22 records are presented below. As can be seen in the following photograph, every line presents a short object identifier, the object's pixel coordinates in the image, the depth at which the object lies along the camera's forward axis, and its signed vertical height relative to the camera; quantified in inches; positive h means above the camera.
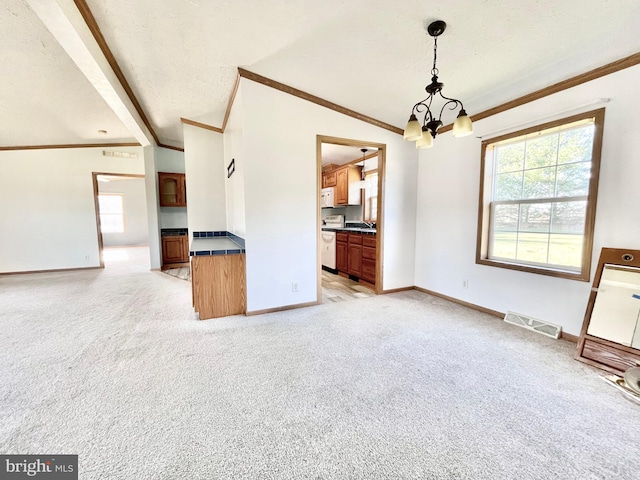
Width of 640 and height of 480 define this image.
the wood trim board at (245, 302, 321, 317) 116.4 -44.5
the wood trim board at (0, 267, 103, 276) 197.0 -43.9
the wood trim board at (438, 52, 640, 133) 78.2 +48.6
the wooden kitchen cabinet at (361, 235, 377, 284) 155.6 -26.3
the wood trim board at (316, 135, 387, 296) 124.6 +15.3
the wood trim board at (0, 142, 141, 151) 192.1 +58.9
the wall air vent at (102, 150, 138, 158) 213.9 +55.7
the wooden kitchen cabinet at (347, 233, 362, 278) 168.6 -26.0
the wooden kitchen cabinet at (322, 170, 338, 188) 233.1 +37.2
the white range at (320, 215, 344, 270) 200.2 -26.1
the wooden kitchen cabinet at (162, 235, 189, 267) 227.1 -29.9
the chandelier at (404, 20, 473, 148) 70.8 +27.7
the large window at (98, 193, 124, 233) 368.2 +7.6
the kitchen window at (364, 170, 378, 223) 205.9 +18.1
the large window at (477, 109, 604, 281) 88.8 +8.6
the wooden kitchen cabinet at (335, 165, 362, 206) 213.3 +27.8
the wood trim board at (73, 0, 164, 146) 78.6 +65.9
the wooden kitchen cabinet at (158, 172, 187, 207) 225.0 +24.5
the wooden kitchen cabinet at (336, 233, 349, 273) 183.3 -26.2
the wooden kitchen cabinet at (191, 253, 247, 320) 110.5 -31.0
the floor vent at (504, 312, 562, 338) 94.7 -43.1
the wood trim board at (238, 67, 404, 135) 108.6 +57.8
